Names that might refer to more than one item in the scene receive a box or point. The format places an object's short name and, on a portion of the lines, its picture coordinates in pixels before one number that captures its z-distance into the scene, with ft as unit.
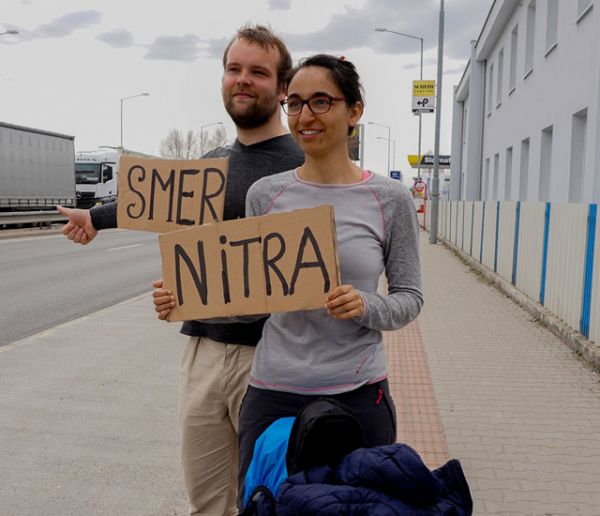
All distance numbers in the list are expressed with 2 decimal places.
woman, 6.29
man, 7.95
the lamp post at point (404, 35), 109.19
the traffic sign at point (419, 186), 122.18
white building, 36.81
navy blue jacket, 4.64
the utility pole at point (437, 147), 77.05
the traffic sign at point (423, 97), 81.56
